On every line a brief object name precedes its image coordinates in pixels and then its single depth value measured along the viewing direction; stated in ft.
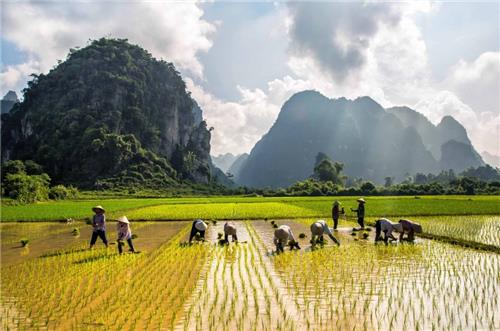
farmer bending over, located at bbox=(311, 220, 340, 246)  40.27
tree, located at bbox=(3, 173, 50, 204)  128.77
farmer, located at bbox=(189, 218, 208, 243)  43.72
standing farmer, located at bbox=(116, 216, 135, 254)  37.58
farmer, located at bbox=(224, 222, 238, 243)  44.01
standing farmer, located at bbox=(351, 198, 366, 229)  56.26
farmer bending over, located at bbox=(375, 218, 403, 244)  42.09
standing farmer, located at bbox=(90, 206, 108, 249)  39.50
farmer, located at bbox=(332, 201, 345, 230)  56.39
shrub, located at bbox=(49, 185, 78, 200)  161.17
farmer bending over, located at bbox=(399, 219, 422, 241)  42.36
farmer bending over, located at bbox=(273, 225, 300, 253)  37.01
